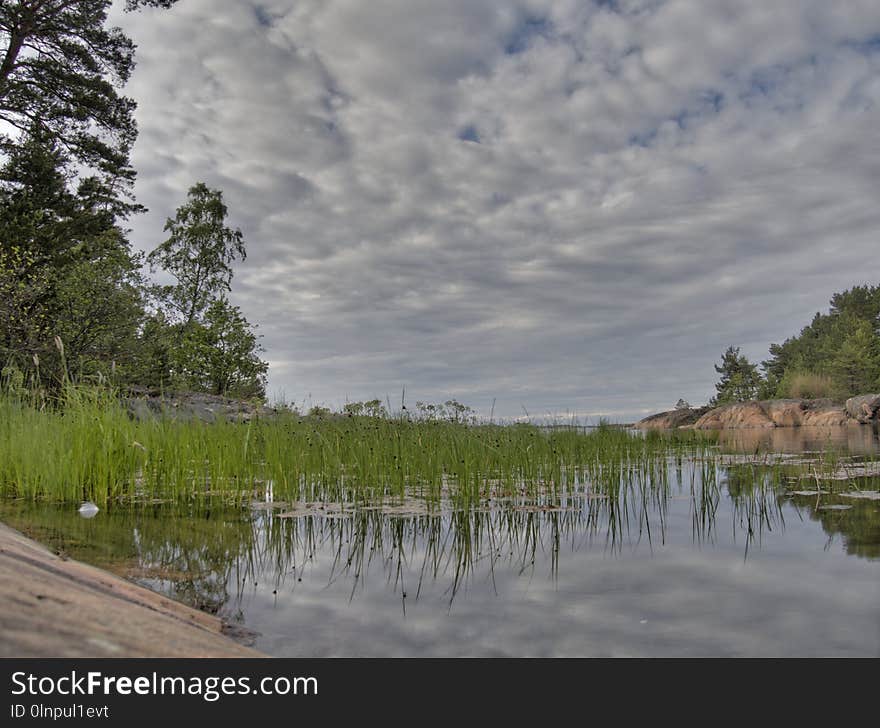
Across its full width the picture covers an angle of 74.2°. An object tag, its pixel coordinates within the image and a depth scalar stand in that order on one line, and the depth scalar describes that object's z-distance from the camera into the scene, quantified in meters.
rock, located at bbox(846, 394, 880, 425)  23.28
